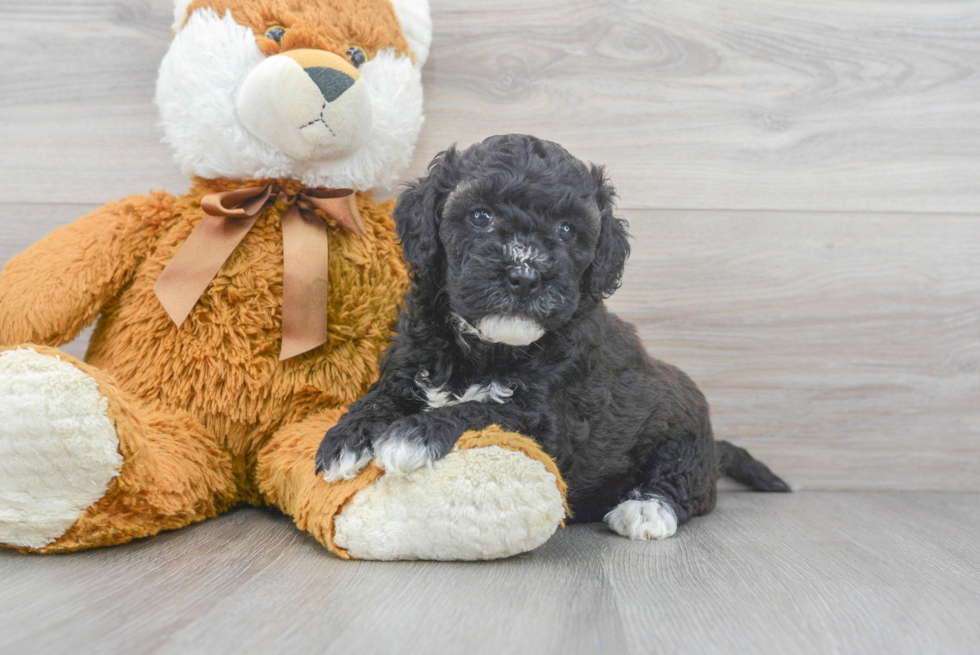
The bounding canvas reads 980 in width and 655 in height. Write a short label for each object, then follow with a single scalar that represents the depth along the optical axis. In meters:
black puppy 0.51
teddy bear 0.60
